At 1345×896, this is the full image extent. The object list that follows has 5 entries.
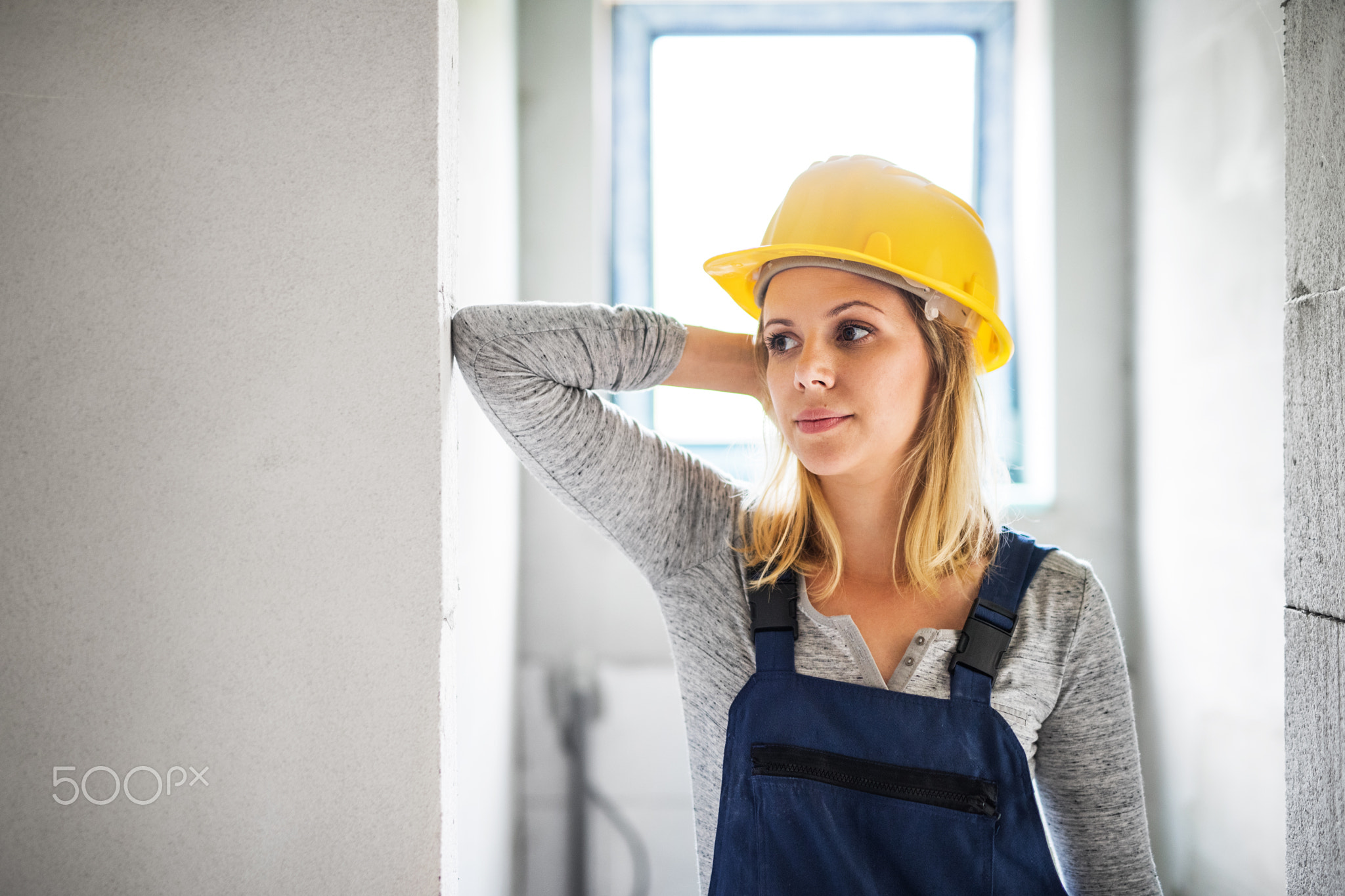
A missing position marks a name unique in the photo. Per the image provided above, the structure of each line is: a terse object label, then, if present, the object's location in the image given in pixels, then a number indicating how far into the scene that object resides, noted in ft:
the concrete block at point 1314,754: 2.80
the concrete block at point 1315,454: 2.78
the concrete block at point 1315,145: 2.77
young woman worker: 3.01
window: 7.07
